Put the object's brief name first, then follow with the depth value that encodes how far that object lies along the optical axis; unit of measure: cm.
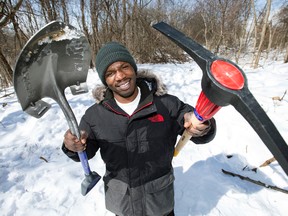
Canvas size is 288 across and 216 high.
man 122
